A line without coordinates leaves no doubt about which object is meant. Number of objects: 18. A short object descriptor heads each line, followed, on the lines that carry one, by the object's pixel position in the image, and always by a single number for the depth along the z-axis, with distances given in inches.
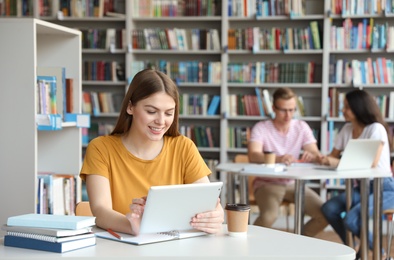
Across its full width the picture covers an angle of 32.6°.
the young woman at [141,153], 94.8
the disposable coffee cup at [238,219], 83.6
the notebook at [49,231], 73.2
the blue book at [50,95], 134.3
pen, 79.9
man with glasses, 179.9
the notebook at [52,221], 74.5
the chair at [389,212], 172.1
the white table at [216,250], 72.1
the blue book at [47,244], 73.0
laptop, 159.9
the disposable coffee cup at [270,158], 171.3
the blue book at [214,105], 252.7
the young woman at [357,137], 172.7
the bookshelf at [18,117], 125.6
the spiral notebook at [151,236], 78.3
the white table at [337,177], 155.3
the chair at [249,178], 202.7
